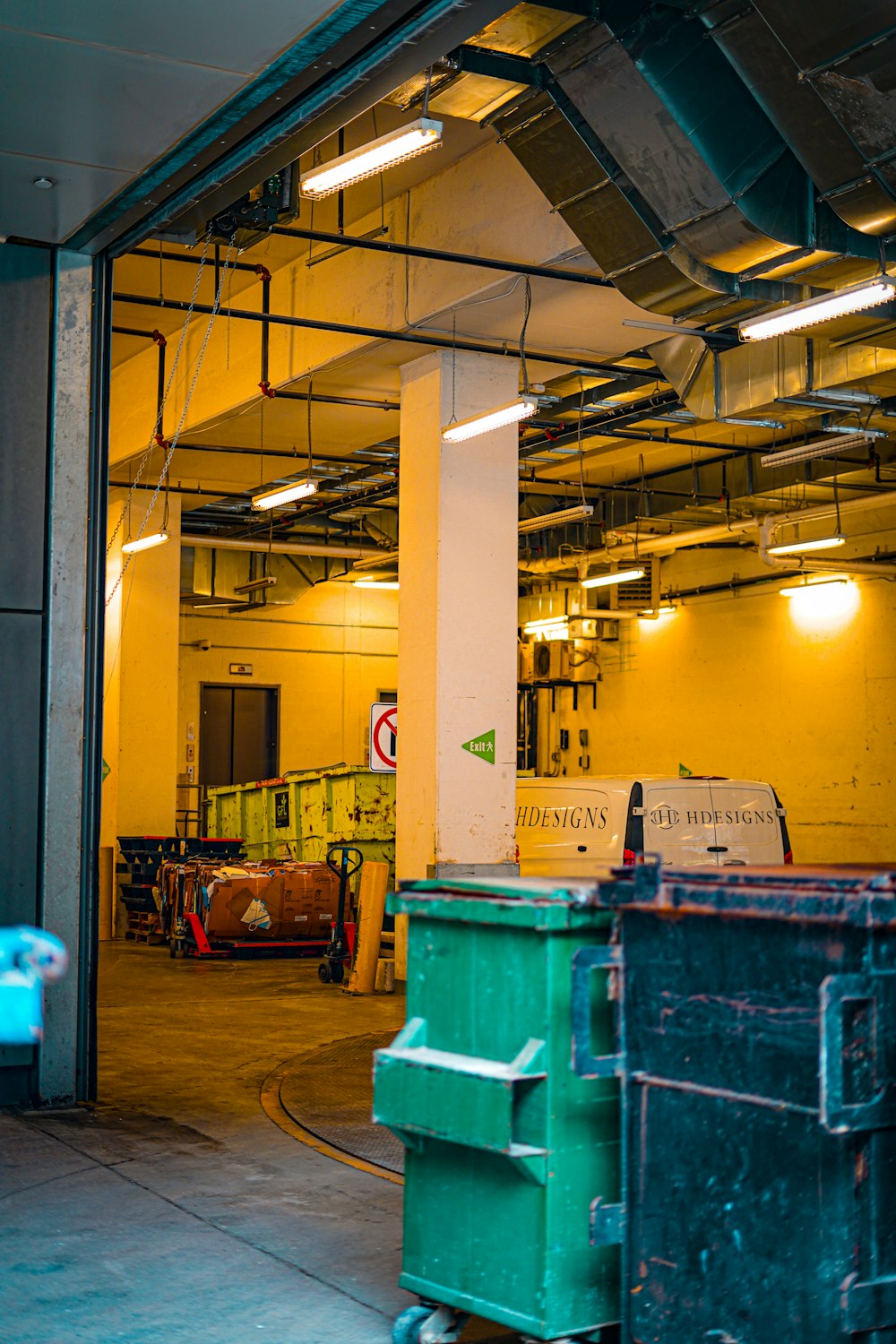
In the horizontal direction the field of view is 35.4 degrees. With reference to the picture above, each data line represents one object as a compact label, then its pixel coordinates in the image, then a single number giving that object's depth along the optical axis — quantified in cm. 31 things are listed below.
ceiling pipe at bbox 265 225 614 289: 1034
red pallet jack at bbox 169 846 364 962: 1555
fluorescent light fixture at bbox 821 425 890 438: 1360
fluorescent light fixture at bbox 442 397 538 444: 1082
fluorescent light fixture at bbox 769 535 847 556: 1678
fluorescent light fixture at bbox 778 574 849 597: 2016
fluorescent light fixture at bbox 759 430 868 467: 1408
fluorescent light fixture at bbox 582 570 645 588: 1916
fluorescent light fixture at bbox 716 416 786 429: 1254
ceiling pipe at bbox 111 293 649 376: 1164
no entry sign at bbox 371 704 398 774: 1203
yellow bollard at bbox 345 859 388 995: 1257
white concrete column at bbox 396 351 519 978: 1219
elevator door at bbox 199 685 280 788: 2464
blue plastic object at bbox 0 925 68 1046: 338
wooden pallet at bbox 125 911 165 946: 1734
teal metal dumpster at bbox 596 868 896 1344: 340
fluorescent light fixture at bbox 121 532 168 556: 1513
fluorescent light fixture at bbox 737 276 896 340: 828
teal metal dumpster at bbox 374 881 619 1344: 388
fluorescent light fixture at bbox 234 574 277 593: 2145
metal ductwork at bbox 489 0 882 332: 759
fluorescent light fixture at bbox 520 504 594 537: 1537
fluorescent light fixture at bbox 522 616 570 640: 2408
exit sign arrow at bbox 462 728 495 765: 1232
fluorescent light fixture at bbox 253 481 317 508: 1394
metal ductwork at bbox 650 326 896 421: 1167
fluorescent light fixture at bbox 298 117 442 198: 694
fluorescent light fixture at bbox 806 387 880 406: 1209
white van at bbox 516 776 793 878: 1148
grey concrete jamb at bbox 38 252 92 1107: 773
